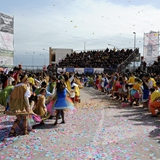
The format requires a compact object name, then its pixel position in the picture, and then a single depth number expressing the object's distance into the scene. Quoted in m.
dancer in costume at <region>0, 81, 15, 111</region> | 10.19
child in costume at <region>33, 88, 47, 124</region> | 8.80
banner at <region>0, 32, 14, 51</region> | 20.53
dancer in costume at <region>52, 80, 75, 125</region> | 9.08
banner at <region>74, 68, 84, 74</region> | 39.36
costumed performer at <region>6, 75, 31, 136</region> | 7.41
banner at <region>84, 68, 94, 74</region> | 38.09
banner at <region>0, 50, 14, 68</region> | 20.64
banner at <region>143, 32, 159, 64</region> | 29.08
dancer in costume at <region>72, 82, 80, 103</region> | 14.40
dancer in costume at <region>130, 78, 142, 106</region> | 13.65
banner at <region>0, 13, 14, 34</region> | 20.55
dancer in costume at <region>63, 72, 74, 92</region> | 13.12
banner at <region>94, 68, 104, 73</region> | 36.49
